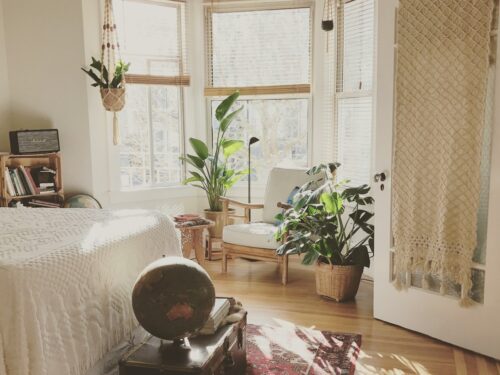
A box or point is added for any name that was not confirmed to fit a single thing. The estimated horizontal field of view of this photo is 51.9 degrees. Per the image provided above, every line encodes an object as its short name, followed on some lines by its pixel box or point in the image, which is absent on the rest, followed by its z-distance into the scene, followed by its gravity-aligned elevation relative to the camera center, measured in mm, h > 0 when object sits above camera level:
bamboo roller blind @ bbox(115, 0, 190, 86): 4688 +849
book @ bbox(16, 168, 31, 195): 4074 -389
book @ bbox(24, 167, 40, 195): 4113 -392
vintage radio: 4020 -75
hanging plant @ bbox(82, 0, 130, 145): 4207 +482
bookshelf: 3936 -288
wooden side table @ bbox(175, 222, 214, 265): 4172 -899
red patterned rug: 2678 -1231
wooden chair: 3998 -789
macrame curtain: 2729 -32
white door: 2701 -862
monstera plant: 3570 -751
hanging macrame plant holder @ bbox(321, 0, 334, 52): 3971 +960
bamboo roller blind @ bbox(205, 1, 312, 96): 4758 +776
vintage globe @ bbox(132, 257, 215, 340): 1945 -641
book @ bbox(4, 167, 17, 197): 3953 -399
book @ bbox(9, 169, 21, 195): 4023 -359
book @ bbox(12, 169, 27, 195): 4039 -397
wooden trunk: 1937 -877
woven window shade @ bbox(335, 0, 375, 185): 4043 +338
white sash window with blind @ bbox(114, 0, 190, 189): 4719 +382
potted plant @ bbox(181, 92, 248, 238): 4617 -340
